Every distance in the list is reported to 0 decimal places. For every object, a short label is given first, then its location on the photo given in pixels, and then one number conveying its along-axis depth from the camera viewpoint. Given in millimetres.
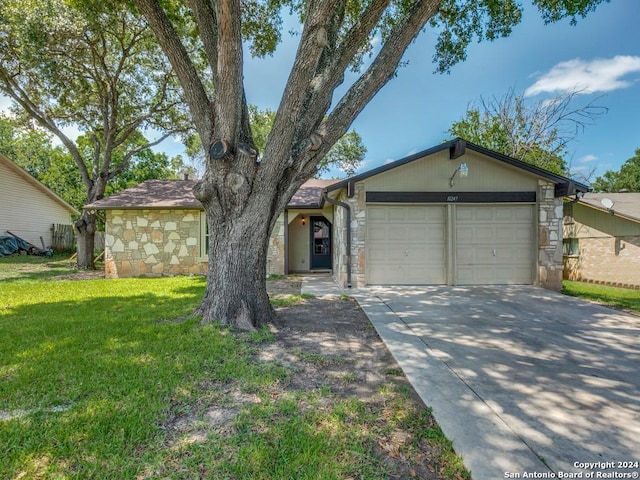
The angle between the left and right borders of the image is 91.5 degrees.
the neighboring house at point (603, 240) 11344
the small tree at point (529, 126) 15414
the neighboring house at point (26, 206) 16516
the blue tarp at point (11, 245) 15752
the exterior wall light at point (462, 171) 7894
